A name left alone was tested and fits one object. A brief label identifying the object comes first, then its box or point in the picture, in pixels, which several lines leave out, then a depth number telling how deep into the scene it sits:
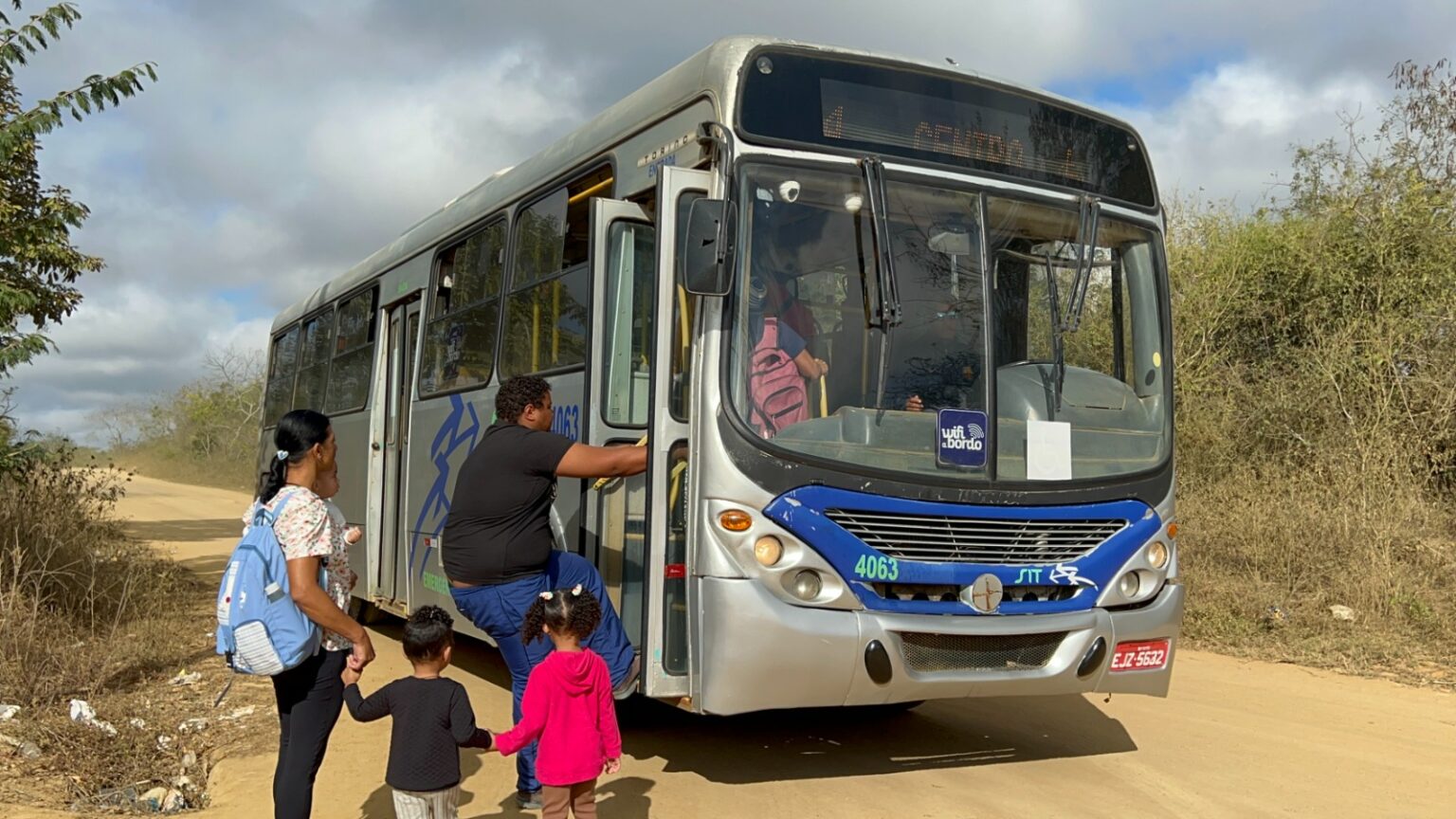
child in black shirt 3.95
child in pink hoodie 4.16
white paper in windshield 5.50
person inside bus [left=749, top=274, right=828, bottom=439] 5.18
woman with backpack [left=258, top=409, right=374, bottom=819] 3.93
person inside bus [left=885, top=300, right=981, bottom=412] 5.34
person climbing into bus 5.02
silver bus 5.05
